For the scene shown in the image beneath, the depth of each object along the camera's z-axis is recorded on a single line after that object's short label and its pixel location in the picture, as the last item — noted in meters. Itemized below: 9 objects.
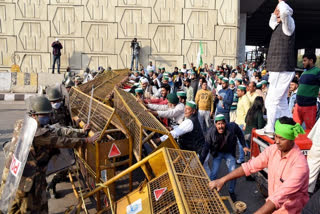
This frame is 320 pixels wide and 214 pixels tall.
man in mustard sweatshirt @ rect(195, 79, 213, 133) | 7.25
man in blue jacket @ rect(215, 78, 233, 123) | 7.04
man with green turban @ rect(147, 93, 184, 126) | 5.53
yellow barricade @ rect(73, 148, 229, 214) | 2.34
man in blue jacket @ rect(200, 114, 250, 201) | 4.34
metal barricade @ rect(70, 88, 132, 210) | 3.60
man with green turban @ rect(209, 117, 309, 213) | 2.19
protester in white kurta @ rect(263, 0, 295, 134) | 4.11
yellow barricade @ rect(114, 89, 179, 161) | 3.66
